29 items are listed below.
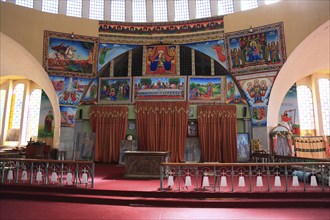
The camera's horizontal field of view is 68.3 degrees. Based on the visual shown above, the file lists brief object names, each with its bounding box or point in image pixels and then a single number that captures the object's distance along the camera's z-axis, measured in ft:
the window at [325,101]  46.35
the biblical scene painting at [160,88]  42.86
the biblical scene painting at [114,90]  43.86
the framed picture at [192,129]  42.24
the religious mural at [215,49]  40.68
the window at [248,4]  39.68
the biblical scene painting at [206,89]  42.06
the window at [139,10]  43.96
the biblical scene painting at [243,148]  40.24
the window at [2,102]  50.58
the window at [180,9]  43.09
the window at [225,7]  41.14
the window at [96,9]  43.06
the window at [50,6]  40.75
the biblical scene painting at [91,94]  43.73
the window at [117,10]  43.80
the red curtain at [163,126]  41.65
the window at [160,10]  43.62
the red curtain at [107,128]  42.50
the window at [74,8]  42.16
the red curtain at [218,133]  40.22
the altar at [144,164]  27.66
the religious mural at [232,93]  41.27
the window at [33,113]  49.47
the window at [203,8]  42.11
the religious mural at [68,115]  41.81
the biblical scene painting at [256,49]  36.45
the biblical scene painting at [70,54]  39.34
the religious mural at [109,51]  42.29
